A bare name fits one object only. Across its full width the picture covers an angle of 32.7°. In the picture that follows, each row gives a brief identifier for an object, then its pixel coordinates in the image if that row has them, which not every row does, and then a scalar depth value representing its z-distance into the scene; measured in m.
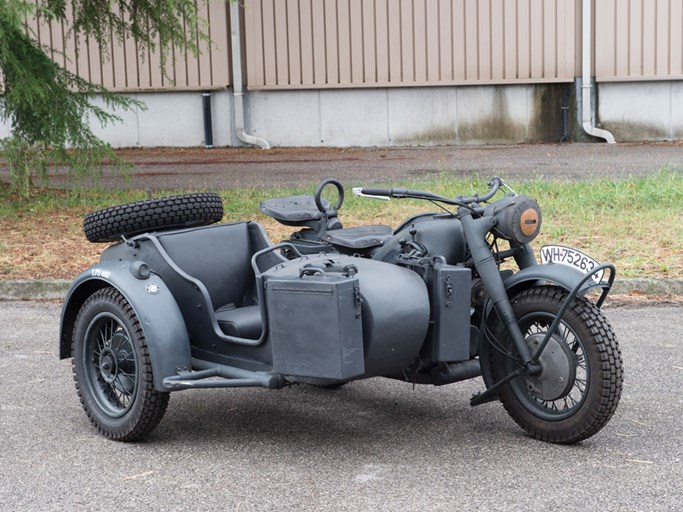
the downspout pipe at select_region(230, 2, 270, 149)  19.55
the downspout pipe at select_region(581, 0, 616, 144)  18.59
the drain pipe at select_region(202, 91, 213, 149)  19.99
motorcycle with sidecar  4.76
